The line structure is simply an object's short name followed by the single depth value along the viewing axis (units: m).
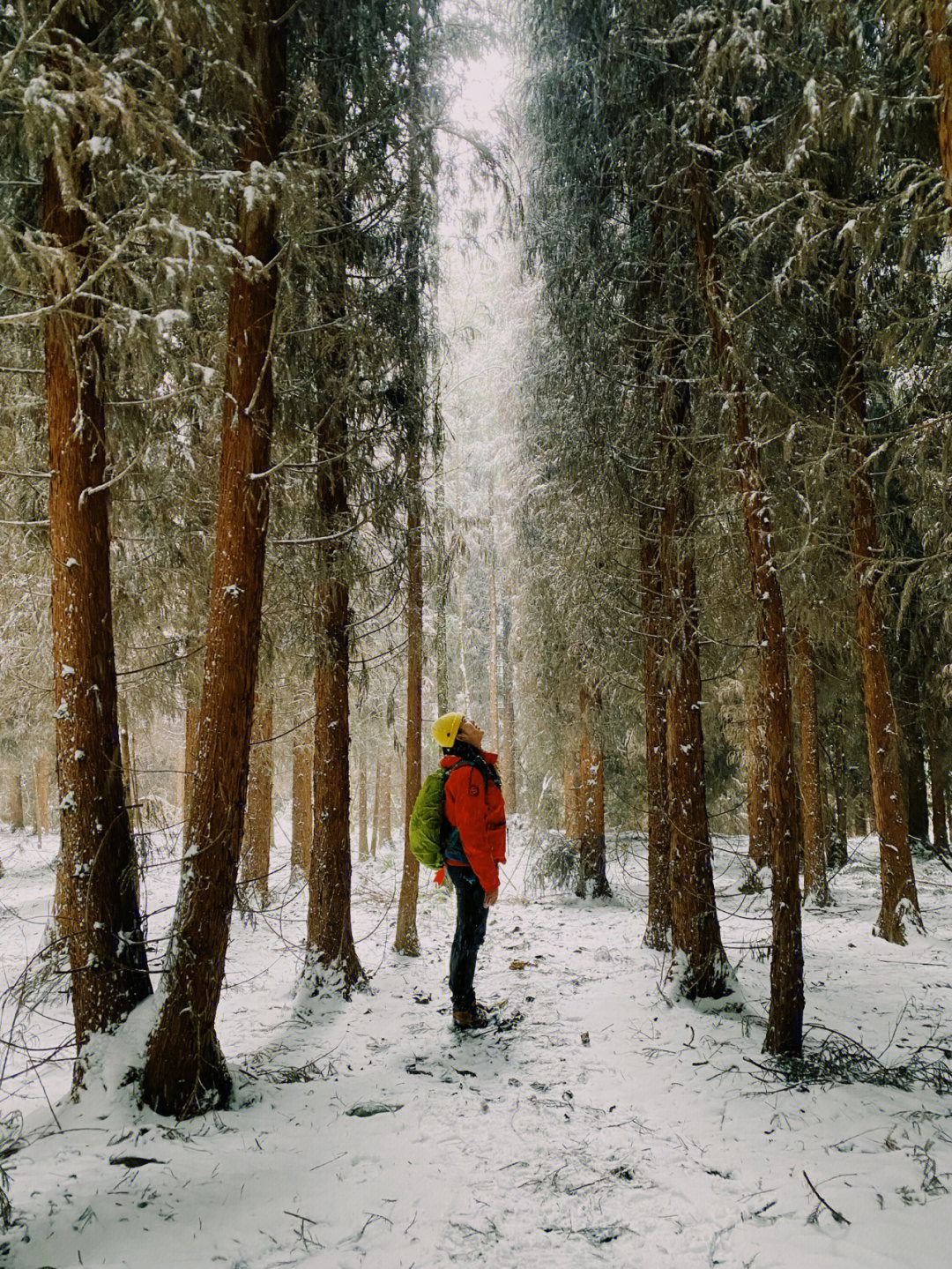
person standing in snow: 5.09
